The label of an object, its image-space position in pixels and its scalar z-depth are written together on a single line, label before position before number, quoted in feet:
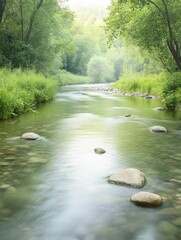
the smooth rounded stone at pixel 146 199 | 13.44
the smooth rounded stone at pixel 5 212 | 12.54
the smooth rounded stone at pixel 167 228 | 11.47
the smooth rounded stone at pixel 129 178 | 15.71
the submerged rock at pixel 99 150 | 22.65
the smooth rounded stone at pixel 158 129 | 31.37
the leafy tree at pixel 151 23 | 50.01
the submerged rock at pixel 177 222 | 11.94
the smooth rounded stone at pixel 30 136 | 26.38
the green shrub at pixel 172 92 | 50.62
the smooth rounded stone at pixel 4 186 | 15.32
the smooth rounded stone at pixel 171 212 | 12.69
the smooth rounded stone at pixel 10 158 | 20.48
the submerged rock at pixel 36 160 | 20.26
